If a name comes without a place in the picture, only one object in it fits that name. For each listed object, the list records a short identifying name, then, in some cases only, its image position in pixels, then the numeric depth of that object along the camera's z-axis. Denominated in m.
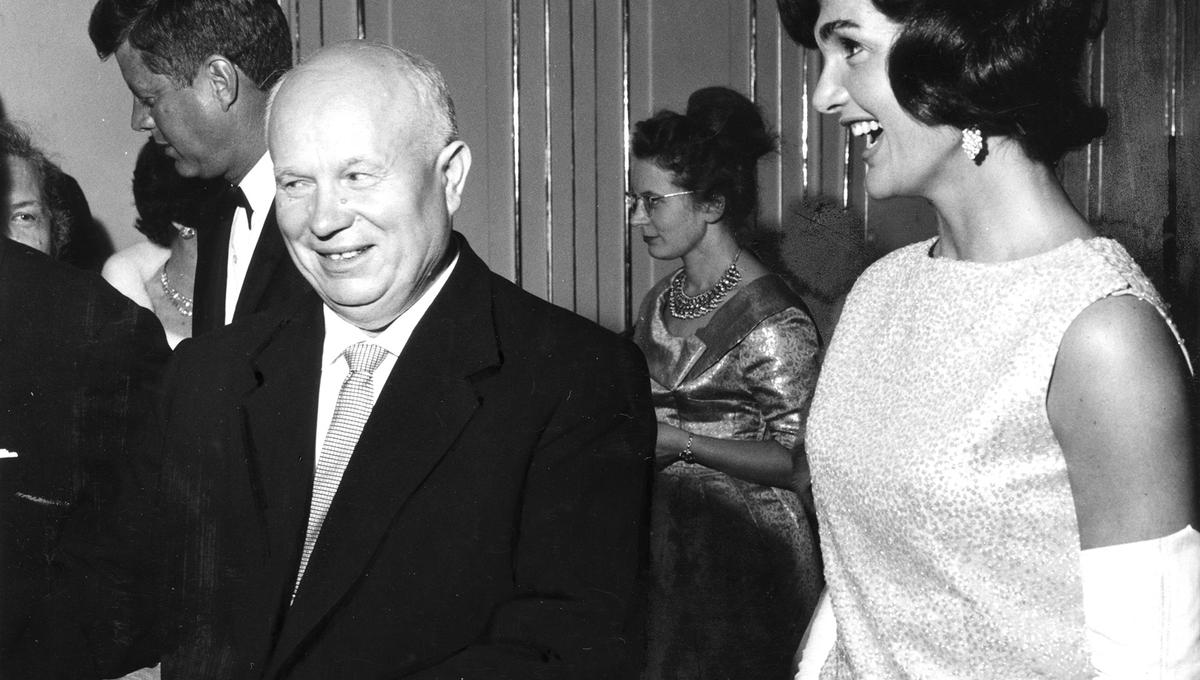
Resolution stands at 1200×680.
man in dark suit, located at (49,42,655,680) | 1.45
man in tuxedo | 2.44
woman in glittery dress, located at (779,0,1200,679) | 1.17
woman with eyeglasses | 2.74
